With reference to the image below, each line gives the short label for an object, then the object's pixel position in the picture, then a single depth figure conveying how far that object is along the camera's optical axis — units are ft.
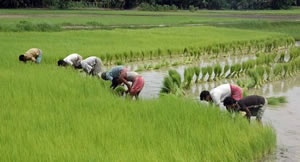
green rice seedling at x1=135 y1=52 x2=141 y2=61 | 46.90
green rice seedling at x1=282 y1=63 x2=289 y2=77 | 38.16
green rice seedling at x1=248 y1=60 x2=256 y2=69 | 39.21
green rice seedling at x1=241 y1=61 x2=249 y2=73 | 38.51
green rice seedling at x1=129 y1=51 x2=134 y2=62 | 46.16
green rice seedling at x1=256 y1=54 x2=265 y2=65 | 41.45
